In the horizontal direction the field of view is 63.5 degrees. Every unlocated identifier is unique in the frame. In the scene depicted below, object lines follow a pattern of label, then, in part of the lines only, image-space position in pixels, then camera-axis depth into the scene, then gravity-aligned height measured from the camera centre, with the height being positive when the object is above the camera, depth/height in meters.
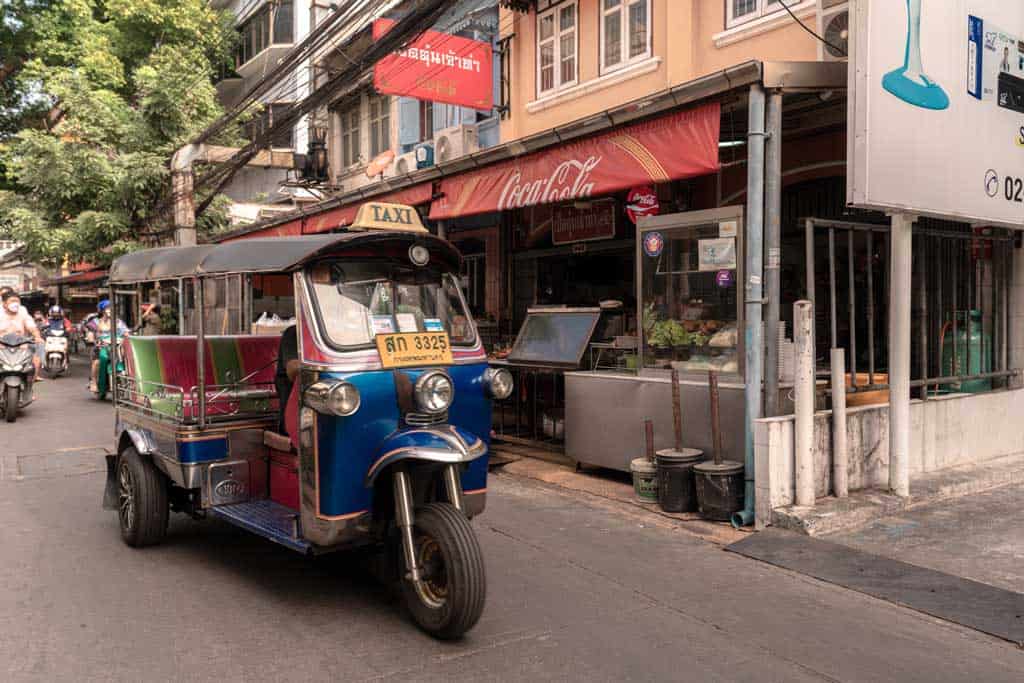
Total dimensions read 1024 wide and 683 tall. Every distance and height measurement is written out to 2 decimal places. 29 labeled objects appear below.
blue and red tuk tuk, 4.29 -0.56
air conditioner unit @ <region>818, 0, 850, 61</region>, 8.65 +3.07
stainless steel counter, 6.92 -0.88
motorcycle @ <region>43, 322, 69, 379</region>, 18.88 -0.47
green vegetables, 7.56 -0.15
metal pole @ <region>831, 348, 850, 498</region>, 6.59 -0.88
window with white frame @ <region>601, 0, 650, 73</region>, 11.34 +4.05
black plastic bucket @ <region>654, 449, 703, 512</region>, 6.80 -1.33
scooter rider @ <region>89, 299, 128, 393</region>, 14.91 -0.09
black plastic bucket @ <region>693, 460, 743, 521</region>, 6.50 -1.36
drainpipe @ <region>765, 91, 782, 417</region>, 6.43 +0.55
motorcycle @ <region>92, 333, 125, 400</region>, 14.54 -0.74
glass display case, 7.09 +0.25
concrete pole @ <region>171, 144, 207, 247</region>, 17.86 +3.00
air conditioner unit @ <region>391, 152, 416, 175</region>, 15.48 +2.99
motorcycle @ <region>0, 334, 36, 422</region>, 12.16 -0.66
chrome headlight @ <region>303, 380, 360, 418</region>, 4.27 -0.38
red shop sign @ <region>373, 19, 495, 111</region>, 12.48 +3.93
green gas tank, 8.24 -0.35
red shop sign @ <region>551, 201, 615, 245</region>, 11.91 +1.45
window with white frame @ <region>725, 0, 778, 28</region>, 9.49 +3.64
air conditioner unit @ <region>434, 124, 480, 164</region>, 14.25 +3.13
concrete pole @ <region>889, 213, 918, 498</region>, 6.74 -0.26
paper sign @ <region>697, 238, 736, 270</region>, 7.07 +0.56
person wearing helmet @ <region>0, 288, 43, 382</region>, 12.66 +0.14
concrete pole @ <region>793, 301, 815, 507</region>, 6.33 -0.62
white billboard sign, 6.13 +1.68
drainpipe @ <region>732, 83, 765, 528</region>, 6.43 +0.14
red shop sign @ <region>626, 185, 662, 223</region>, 9.90 +1.39
